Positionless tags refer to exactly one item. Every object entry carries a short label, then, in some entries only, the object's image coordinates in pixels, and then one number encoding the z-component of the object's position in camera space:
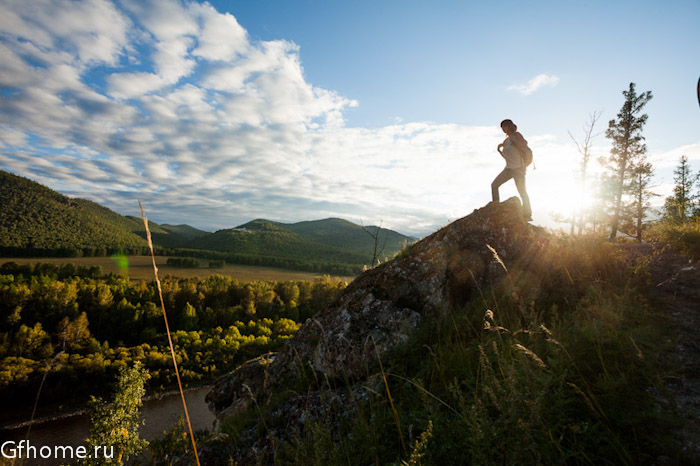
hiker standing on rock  8.06
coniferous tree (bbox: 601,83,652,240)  20.88
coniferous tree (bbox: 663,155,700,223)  23.17
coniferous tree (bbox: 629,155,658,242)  21.06
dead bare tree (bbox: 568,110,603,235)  19.80
